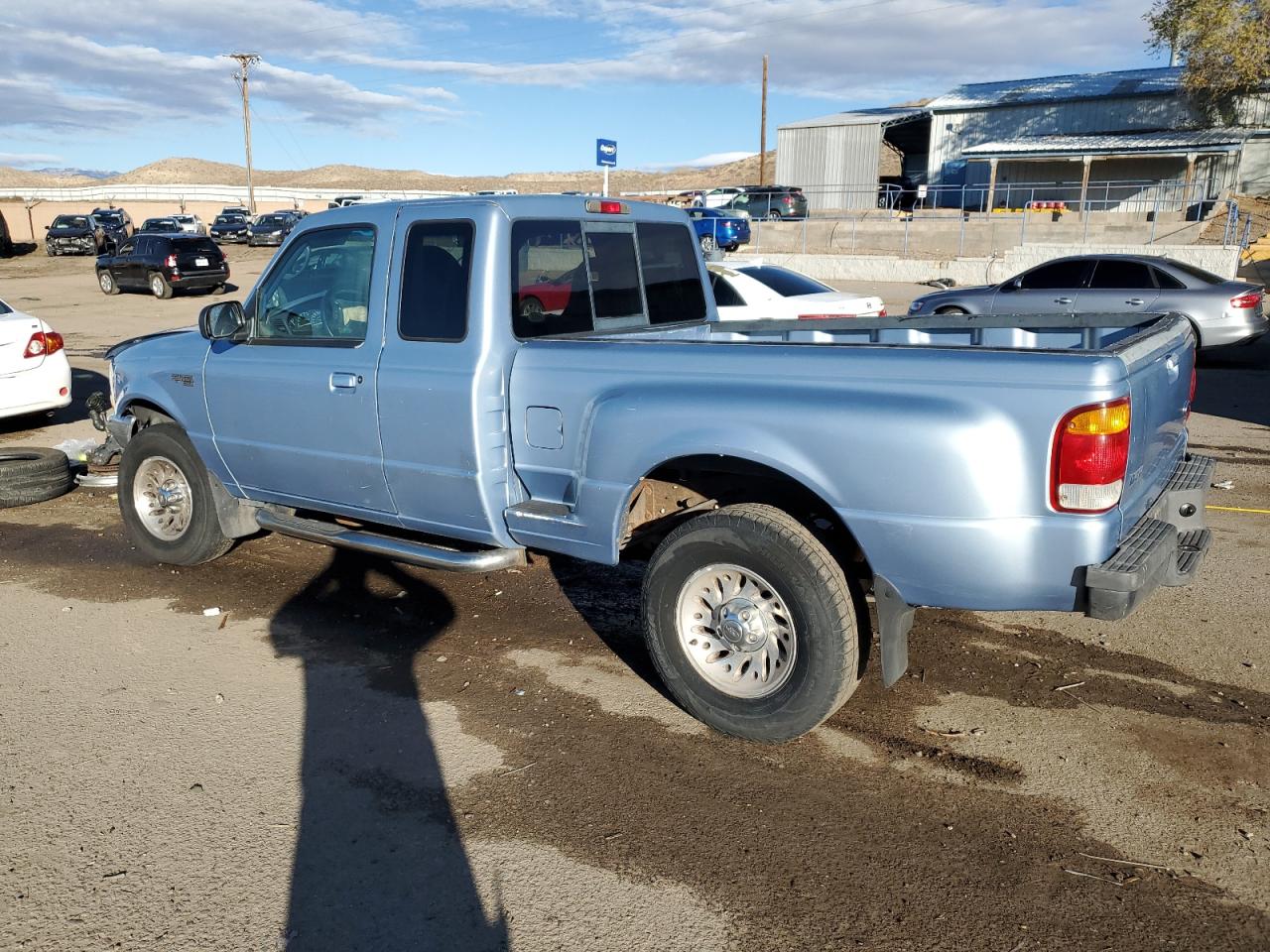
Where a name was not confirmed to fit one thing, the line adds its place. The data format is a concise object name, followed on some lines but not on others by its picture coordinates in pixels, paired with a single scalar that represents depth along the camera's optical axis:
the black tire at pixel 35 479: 7.71
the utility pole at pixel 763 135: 54.38
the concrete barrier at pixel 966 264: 23.98
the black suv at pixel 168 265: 26.91
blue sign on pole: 16.84
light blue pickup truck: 3.35
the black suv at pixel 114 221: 45.69
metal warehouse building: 38.69
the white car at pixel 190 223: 47.53
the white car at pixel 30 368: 9.41
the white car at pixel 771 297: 11.33
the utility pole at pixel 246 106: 60.22
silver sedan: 13.52
